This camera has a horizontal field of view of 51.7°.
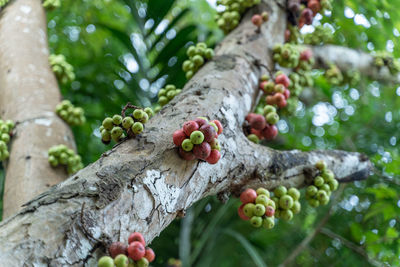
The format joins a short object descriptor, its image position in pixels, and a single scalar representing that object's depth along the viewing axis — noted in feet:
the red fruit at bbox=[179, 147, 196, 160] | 3.94
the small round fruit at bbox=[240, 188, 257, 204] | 4.89
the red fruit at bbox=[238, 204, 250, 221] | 5.00
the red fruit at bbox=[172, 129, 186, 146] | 3.91
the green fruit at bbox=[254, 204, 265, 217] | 4.75
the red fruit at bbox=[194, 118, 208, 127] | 3.96
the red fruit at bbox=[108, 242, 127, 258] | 3.08
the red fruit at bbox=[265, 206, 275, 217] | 4.82
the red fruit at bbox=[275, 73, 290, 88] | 6.37
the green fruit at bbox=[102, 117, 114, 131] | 4.07
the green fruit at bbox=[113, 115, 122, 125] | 4.03
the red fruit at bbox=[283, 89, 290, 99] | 6.42
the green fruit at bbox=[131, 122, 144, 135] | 3.92
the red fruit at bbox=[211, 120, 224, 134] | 4.31
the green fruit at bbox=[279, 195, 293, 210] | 5.24
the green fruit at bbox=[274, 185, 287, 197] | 5.29
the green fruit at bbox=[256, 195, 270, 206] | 4.81
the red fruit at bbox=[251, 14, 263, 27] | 6.76
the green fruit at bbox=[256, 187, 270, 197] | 4.93
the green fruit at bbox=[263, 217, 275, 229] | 4.77
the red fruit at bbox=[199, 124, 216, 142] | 3.89
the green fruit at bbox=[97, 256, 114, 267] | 2.91
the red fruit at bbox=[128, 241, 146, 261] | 3.08
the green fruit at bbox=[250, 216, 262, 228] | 4.75
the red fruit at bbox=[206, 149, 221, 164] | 4.05
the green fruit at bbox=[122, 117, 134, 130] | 3.91
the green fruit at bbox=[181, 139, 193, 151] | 3.85
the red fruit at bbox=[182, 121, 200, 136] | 3.86
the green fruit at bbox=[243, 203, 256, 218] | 4.79
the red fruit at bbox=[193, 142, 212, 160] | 3.89
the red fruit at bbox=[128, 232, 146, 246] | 3.20
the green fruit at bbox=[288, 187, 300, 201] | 5.34
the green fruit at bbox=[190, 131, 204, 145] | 3.80
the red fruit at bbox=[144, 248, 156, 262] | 3.17
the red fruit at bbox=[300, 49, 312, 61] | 7.47
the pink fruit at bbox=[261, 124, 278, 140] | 5.88
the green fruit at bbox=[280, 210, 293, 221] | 5.24
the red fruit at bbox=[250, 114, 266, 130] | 5.65
